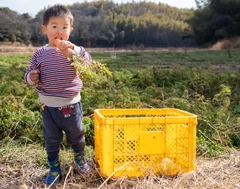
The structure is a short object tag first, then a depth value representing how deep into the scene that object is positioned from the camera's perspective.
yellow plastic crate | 2.71
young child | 2.80
